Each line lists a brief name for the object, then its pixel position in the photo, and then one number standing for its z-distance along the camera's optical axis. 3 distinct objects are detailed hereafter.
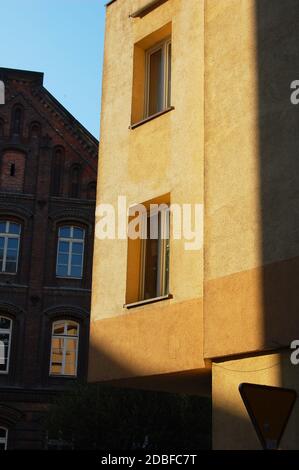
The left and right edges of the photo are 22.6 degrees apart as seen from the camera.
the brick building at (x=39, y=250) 30.03
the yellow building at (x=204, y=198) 8.28
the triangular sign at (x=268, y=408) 6.00
